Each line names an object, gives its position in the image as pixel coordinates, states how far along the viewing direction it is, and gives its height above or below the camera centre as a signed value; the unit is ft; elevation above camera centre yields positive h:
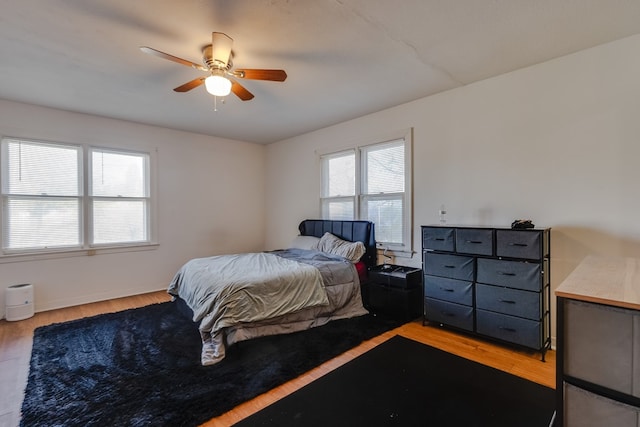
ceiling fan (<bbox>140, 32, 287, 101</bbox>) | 7.45 +3.84
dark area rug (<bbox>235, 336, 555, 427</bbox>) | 3.74 -2.61
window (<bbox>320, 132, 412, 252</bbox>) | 12.78 +1.17
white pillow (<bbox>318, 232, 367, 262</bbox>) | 12.72 -1.56
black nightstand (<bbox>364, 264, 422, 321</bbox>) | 11.02 -3.07
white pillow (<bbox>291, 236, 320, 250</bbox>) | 14.84 -1.56
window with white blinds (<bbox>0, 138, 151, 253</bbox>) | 12.29 +0.78
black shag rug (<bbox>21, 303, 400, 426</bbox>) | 6.20 -4.09
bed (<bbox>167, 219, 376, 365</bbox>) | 8.82 -2.58
